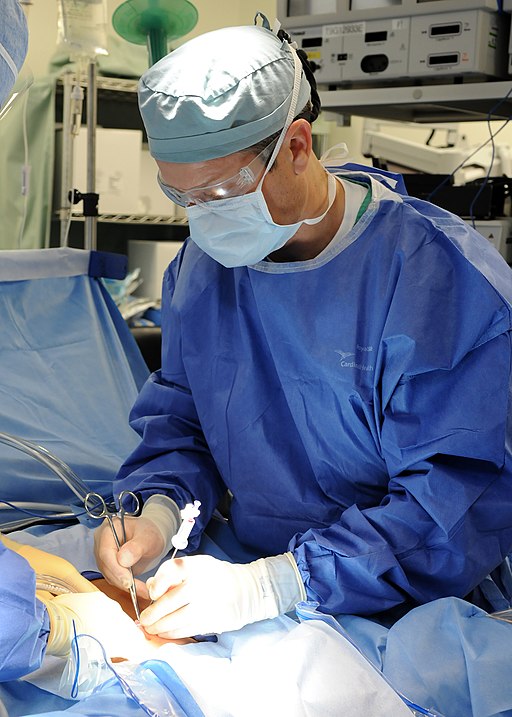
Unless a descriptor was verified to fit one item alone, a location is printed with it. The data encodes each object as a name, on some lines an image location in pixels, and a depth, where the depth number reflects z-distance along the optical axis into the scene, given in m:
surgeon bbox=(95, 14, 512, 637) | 1.16
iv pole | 2.39
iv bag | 2.31
